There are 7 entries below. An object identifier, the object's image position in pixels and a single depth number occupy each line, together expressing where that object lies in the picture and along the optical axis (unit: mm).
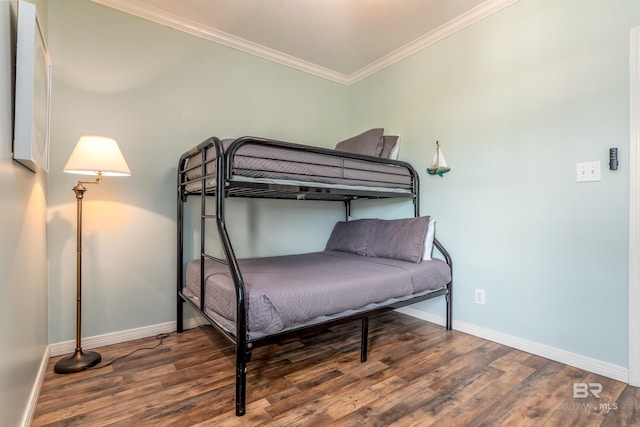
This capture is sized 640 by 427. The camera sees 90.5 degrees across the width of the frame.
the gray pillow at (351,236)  2854
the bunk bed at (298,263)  1539
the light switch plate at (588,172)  1837
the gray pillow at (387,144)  2768
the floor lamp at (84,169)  1740
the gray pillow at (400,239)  2416
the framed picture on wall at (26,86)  1154
